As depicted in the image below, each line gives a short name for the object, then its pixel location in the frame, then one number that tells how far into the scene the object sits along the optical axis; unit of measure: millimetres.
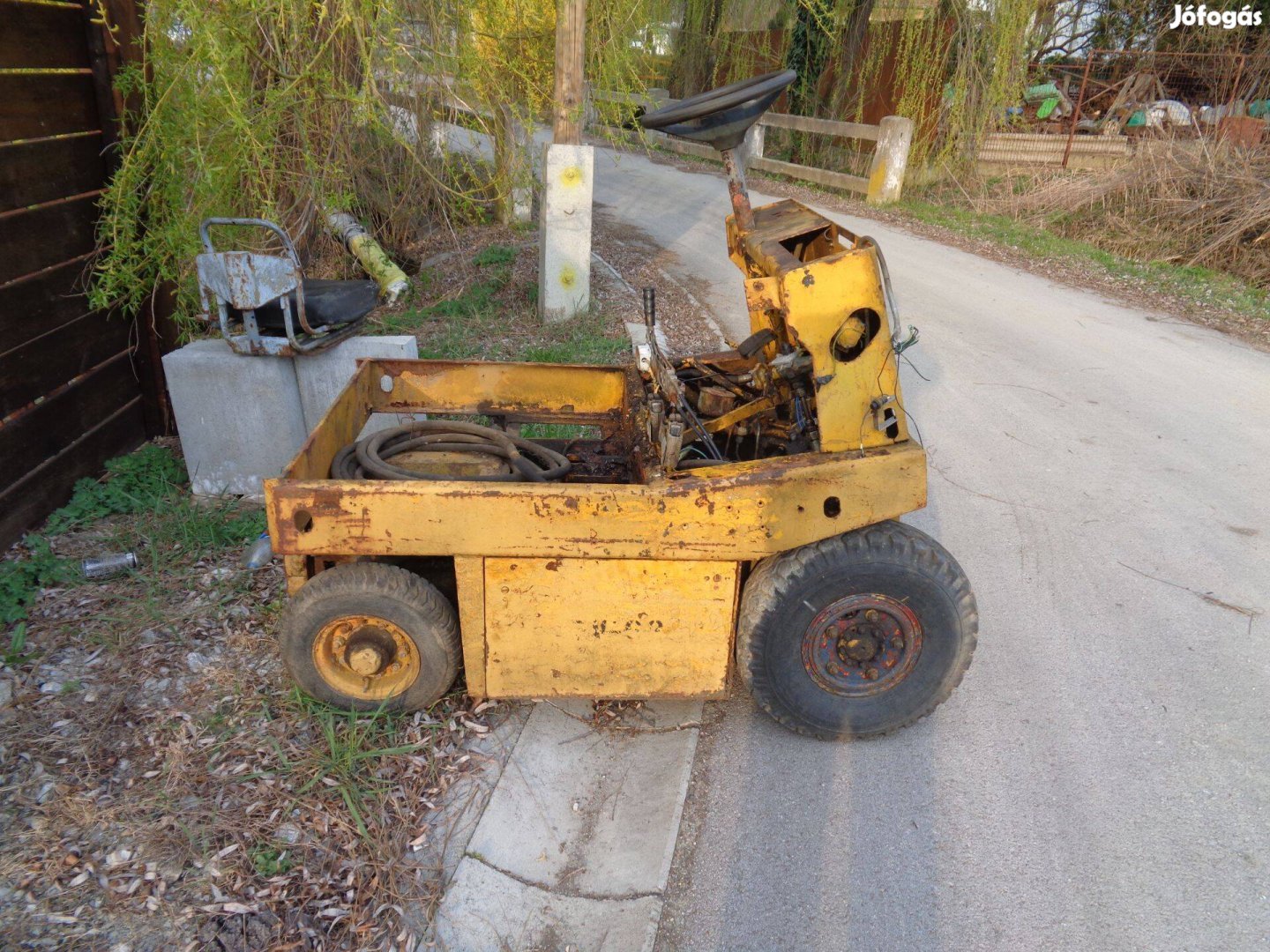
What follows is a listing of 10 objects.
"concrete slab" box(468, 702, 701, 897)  2744
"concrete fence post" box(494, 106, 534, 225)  7070
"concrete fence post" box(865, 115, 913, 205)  14062
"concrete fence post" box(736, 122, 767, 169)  17297
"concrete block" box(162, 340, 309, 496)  4598
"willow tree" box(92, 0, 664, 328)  4531
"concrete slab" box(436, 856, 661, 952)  2502
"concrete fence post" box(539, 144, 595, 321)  7258
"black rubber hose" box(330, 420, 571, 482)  3275
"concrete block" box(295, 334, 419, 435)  4691
